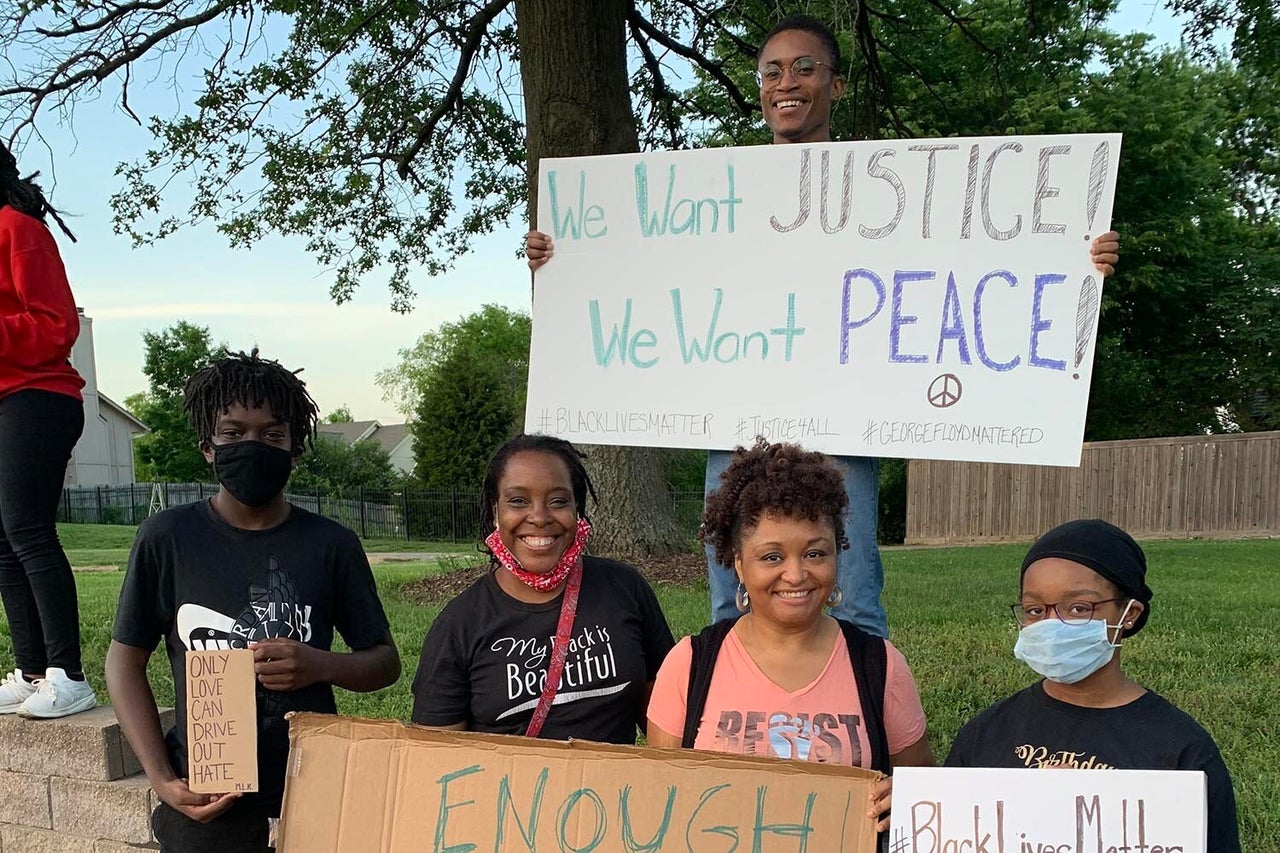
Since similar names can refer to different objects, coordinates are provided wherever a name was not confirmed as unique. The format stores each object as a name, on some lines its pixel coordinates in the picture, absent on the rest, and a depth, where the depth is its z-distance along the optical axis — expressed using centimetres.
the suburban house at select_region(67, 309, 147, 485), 4869
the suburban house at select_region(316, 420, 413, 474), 7469
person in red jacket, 309
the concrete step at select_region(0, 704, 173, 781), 317
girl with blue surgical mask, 192
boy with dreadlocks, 242
